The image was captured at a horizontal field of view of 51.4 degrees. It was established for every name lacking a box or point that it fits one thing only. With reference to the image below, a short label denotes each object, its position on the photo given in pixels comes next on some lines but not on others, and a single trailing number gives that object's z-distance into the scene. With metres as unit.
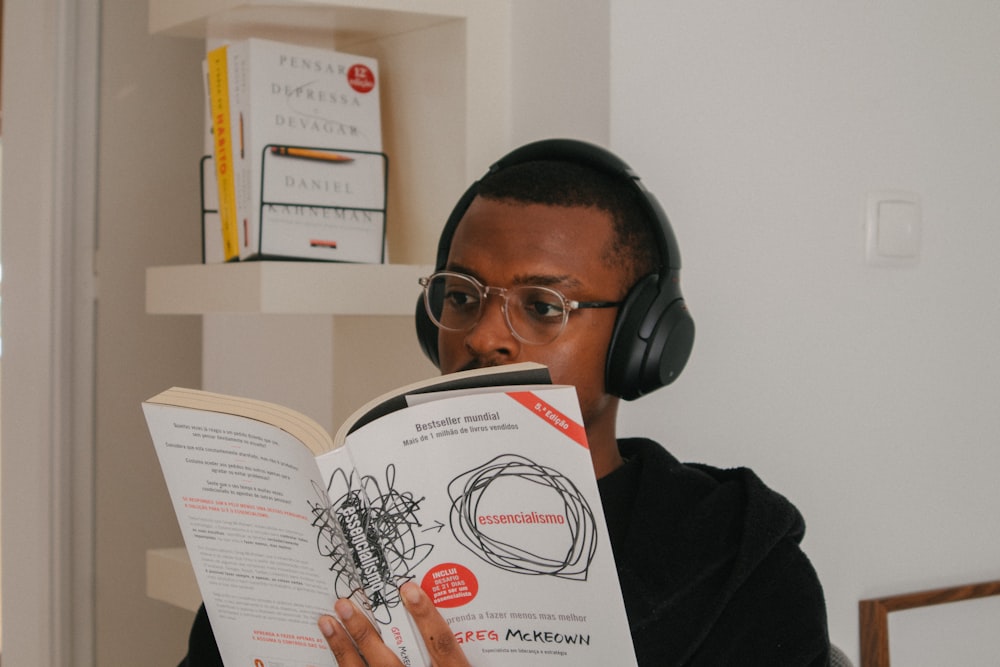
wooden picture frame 1.38
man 0.97
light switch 1.38
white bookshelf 1.31
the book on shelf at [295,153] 1.32
